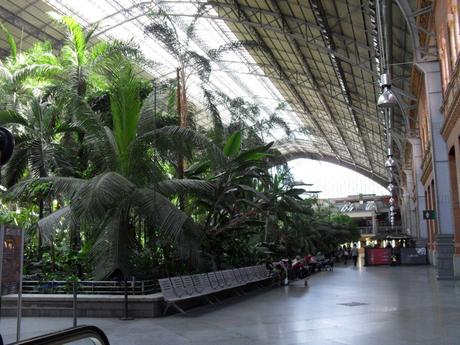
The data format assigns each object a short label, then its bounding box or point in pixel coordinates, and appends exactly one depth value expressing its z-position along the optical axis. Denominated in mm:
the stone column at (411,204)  41594
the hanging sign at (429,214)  19766
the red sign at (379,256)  32625
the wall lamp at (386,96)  13586
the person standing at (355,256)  36525
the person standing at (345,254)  42622
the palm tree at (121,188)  10117
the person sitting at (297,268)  21938
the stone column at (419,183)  32031
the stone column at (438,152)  18750
